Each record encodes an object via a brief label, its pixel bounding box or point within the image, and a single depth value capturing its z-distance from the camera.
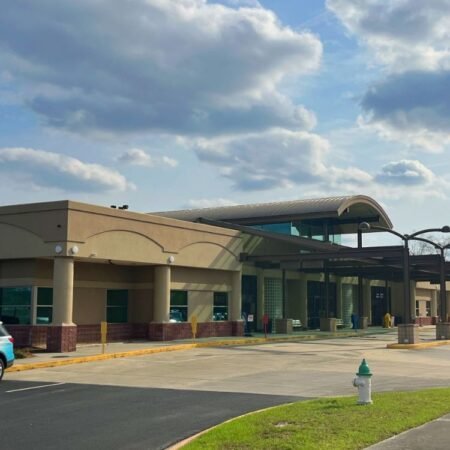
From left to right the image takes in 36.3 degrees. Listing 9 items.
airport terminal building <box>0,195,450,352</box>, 25.70
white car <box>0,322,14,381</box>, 16.83
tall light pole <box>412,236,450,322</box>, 35.58
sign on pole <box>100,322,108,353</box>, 23.78
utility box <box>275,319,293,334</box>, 38.62
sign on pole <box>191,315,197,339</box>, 29.14
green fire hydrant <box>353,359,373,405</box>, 11.24
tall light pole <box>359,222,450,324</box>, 31.33
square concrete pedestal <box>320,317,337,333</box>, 42.16
